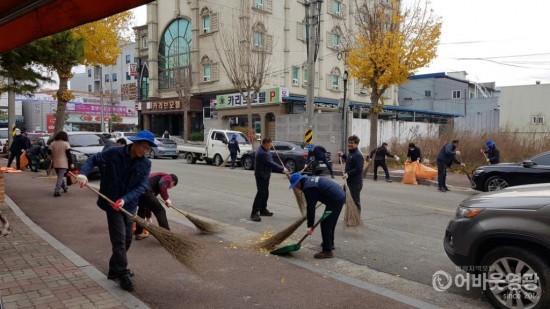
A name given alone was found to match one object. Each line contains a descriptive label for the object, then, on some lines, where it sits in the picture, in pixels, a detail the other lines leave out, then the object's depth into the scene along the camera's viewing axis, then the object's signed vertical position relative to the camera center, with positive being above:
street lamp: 21.66 +0.43
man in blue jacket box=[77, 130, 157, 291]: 4.66 -0.53
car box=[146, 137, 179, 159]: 27.14 -1.19
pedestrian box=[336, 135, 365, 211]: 7.91 -0.69
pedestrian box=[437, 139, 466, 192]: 13.30 -0.83
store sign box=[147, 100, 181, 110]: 40.02 +2.53
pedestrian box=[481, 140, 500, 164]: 13.99 -0.66
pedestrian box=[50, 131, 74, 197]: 10.93 -0.64
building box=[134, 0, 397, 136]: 33.66 +6.78
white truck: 22.03 -0.84
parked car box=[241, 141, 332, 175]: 18.62 -0.99
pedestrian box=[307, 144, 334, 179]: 15.70 -0.84
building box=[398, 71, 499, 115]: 48.02 +4.68
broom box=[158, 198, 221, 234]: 7.17 -1.56
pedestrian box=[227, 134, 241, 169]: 20.80 -0.83
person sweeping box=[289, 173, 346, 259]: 5.85 -0.90
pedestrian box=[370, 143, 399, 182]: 16.16 -0.91
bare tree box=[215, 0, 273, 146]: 28.66 +6.02
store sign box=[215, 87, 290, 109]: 29.52 +2.50
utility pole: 19.72 +3.62
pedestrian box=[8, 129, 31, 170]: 17.23 -0.63
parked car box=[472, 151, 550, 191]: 10.54 -1.04
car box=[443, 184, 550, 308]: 3.78 -1.04
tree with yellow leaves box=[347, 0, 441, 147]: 19.14 +3.91
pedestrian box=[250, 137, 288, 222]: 8.52 -0.82
